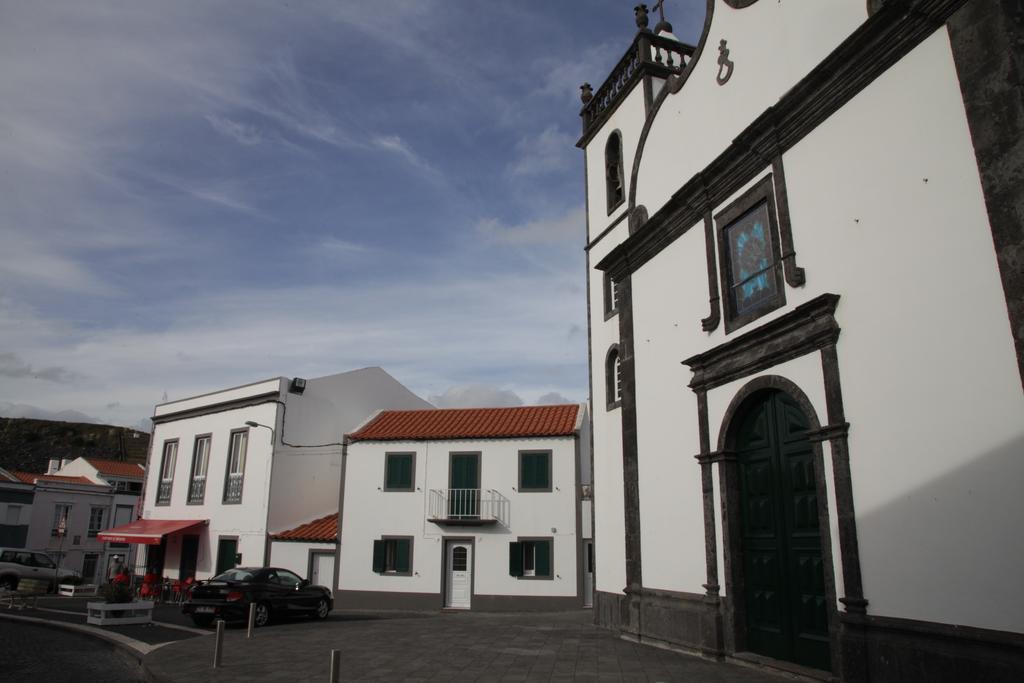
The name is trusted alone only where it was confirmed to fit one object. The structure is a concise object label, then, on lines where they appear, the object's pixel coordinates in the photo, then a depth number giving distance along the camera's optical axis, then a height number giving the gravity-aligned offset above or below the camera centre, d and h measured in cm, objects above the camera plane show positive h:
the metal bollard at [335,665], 620 -107
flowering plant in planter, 1534 -115
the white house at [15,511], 3288 +124
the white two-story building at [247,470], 2264 +228
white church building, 607 +216
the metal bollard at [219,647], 922 -136
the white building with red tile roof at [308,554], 2169 -42
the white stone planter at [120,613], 1498 -157
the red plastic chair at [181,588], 2288 -155
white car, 2452 -103
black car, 1504 -121
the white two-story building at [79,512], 3394 +127
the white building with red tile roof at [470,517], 2009 +67
